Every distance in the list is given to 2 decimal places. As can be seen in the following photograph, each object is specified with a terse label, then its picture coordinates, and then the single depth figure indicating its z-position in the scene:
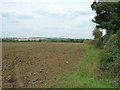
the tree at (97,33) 17.75
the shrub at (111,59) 4.34
